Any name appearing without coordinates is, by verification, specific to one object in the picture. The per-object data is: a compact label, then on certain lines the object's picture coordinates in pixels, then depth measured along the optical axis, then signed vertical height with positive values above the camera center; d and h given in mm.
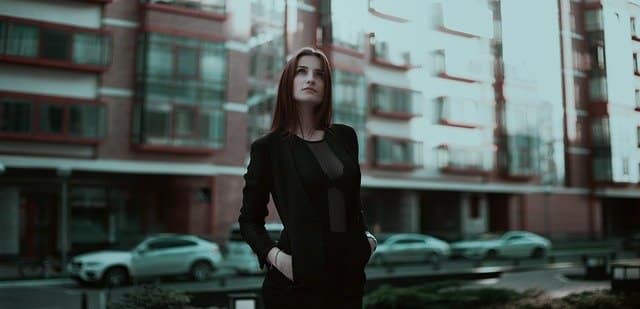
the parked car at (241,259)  15477 -1480
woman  1958 -3
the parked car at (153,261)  13547 -1386
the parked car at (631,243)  26272 -1940
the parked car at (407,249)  19812 -1637
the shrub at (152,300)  4543 -726
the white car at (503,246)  22688 -1749
